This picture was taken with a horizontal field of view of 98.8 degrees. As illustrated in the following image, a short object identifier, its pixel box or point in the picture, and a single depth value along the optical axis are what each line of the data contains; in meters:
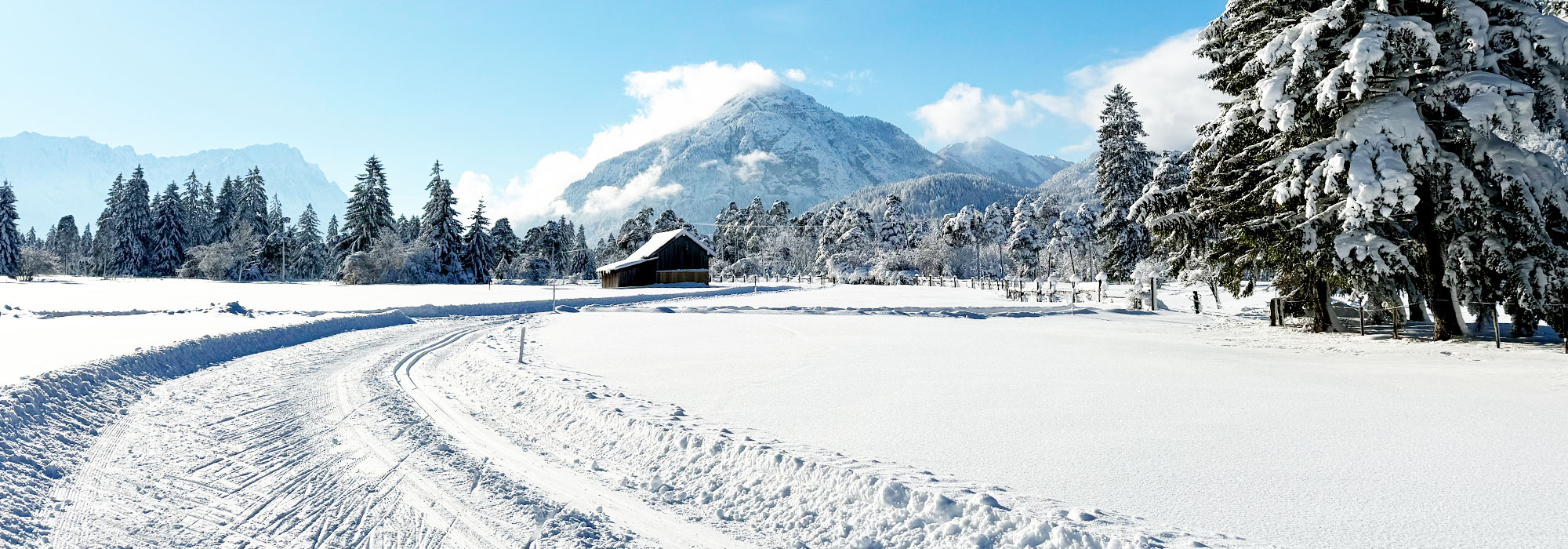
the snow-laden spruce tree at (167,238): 75.69
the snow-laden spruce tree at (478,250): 70.94
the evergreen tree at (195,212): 88.44
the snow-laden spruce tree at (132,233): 74.75
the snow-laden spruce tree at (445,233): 66.88
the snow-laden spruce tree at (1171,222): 19.70
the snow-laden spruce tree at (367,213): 71.62
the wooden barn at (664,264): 64.38
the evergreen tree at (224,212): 82.88
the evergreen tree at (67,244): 108.69
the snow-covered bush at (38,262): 73.30
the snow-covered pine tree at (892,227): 97.12
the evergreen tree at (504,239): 95.31
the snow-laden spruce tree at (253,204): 86.31
